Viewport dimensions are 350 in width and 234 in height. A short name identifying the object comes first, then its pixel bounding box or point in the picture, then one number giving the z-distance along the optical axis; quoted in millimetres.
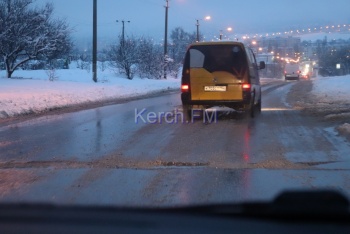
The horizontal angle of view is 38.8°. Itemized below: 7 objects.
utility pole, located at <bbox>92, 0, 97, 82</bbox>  32912
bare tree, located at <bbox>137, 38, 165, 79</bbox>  50656
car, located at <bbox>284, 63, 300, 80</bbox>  65312
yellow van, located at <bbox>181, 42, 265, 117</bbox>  13570
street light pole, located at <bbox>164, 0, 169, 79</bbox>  46919
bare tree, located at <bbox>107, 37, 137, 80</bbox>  47372
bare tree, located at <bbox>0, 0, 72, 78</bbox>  31172
